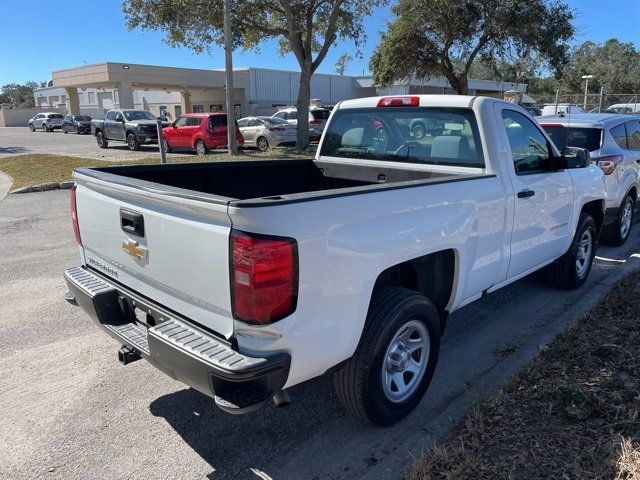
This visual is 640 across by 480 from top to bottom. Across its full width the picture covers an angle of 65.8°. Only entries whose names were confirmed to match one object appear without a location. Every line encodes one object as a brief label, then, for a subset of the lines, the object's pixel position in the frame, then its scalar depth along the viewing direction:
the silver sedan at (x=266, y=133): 21.12
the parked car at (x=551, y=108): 26.02
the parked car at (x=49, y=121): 46.34
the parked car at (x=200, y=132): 19.80
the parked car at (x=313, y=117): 23.49
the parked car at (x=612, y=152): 6.64
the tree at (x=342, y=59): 30.33
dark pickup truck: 22.53
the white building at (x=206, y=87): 37.38
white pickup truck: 2.24
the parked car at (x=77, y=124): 40.25
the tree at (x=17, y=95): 121.94
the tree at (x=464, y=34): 21.12
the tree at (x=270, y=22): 18.72
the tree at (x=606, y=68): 63.91
